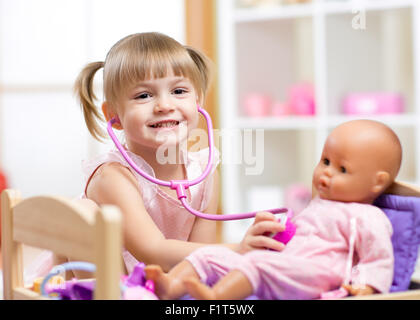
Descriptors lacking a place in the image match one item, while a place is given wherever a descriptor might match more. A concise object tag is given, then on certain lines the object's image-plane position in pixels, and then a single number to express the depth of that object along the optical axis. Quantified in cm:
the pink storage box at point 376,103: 235
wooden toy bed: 100
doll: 109
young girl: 122
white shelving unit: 241
